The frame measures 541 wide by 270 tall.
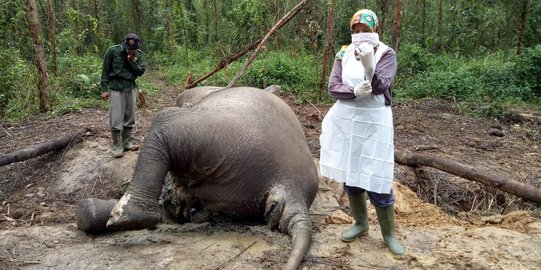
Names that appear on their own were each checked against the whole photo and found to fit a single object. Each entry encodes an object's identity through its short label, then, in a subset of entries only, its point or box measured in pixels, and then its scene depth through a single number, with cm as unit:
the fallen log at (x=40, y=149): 536
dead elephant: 362
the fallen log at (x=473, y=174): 431
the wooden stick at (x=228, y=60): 736
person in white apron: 307
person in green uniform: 522
